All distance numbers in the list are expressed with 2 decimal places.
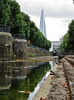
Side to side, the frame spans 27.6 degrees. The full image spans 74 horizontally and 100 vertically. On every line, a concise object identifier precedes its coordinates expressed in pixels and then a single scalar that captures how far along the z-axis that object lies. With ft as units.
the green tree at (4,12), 82.33
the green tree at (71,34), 187.06
